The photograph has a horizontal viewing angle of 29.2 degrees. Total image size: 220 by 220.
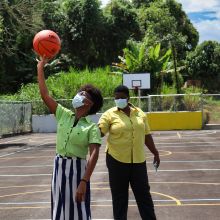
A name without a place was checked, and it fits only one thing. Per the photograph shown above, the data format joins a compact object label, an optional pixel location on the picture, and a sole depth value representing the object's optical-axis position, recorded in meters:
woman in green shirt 3.57
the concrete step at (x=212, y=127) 22.19
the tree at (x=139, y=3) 45.76
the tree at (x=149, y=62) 26.11
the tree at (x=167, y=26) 33.96
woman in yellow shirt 4.78
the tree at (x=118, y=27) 34.82
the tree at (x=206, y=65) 34.50
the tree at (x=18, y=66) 30.87
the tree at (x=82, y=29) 34.01
